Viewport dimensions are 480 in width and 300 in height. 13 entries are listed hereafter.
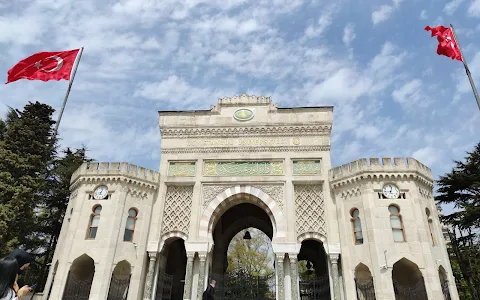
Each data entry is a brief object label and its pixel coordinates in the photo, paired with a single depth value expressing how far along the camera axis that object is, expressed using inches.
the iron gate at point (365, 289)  562.9
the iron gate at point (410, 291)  553.0
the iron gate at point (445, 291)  565.9
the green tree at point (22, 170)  655.8
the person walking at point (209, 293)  420.0
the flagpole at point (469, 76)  502.8
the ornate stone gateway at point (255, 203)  587.9
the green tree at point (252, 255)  1437.0
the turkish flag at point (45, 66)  509.0
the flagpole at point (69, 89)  469.4
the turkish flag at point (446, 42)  540.3
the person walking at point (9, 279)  185.9
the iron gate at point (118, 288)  599.5
